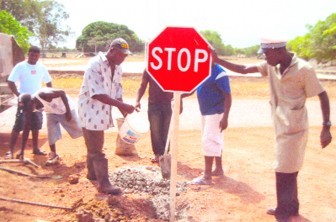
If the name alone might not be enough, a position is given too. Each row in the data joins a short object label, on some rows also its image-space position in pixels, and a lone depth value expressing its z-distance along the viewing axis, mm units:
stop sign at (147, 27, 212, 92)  3977
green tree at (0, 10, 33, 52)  11117
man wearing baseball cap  4898
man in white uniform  4133
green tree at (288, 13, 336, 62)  25077
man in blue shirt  5582
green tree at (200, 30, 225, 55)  74000
